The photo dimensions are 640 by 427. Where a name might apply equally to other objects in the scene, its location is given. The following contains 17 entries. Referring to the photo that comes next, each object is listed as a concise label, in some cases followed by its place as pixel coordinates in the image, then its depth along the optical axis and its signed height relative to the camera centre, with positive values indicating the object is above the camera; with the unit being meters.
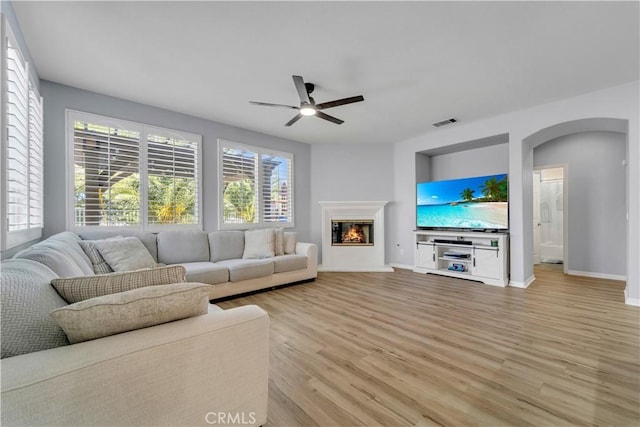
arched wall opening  3.55 +1.12
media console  4.21 -0.69
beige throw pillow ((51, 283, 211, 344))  0.94 -0.36
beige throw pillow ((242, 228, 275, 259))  4.19 -0.44
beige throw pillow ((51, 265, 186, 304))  1.17 -0.30
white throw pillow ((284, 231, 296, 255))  4.65 -0.47
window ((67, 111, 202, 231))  3.32 +0.57
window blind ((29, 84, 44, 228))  2.43 +0.57
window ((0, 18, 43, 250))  1.64 +0.51
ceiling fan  2.67 +1.21
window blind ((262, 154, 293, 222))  5.07 +0.54
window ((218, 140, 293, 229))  4.56 +0.53
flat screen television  4.32 +0.19
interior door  6.16 +0.00
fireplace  5.45 -0.47
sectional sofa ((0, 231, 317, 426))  0.78 -0.50
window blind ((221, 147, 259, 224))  4.56 +0.53
